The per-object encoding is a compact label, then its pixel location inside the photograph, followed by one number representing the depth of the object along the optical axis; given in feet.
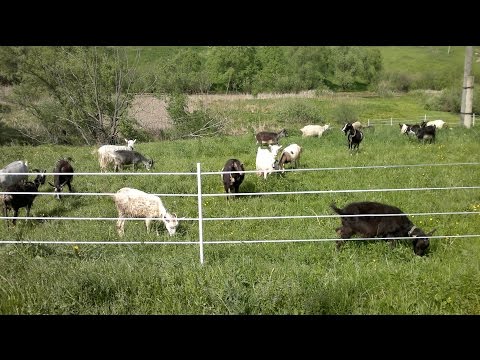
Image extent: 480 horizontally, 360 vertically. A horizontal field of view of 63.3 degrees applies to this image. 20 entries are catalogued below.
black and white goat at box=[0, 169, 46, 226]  28.02
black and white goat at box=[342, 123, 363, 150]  54.49
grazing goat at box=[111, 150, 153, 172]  48.79
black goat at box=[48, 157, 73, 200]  35.12
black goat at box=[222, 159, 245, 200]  32.78
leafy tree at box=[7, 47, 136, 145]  72.08
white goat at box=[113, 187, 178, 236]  26.05
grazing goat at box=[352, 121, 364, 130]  78.23
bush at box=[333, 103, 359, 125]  104.98
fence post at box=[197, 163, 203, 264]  17.83
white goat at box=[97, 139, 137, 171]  49.44
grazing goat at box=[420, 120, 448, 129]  79.88
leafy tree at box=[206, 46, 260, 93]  123.03
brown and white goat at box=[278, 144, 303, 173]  44.50
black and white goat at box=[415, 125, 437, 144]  56.44
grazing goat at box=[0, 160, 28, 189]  33.71
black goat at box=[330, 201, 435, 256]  20.93
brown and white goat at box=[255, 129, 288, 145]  67.56
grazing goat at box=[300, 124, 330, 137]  78.30
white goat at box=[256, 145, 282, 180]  38.90
